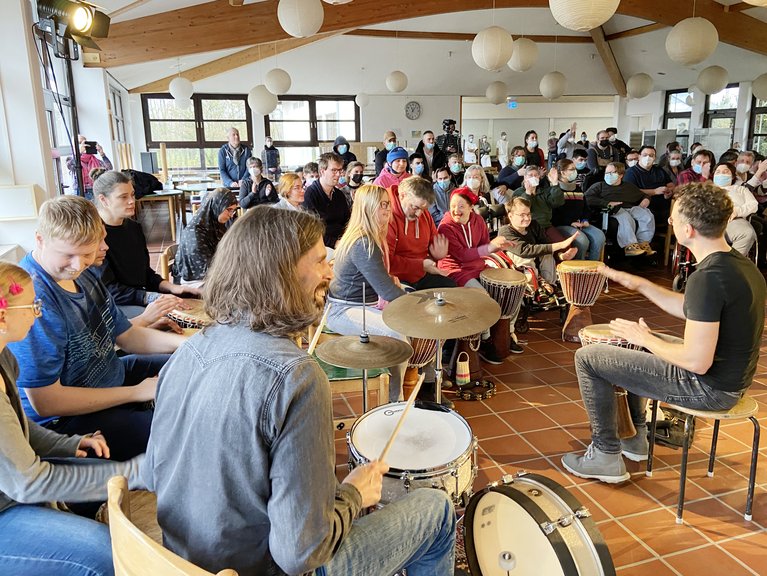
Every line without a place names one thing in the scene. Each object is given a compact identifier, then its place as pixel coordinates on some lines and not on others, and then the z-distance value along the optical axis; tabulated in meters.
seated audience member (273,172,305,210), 5.37
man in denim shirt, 1.09
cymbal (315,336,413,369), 2.21
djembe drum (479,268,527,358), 4.00
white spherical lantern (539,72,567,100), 8.22
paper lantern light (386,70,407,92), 9.34
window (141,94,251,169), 12.88
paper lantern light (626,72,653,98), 8.54
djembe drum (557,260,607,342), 4.41
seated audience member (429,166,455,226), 6.08
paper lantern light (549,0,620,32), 3.68
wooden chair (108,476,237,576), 0.95
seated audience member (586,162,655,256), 6.61
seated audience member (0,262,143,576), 1.37
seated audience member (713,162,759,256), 5.91
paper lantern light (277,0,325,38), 4.50
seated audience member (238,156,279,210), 6.91
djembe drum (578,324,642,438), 2.79
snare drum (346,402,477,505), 1.77
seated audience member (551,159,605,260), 5.94
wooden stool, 2.32
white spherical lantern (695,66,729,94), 7.72
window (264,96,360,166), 13.30
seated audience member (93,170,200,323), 3.13
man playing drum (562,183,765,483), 2.21
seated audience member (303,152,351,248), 5.10
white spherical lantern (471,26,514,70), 5.39
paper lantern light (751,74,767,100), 8.45
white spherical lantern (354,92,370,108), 11.29
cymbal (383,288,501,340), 2.37
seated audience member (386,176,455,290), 3.78
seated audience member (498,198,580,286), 4.80
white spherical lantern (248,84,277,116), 8.55
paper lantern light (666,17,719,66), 4.76
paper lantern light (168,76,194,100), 8.38
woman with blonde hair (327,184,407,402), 3.15
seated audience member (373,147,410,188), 6.24
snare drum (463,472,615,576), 1.54
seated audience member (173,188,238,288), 3.79
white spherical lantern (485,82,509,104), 9.95
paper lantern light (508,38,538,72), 6.41
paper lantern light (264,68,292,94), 8.28
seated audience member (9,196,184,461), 1.84
